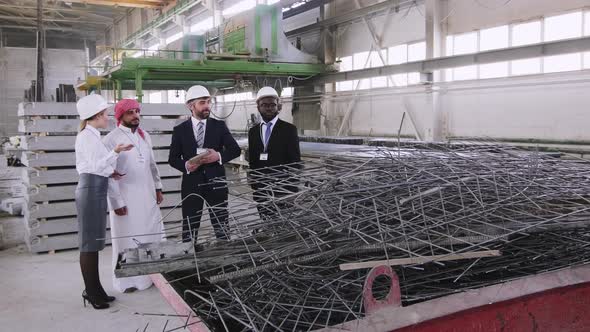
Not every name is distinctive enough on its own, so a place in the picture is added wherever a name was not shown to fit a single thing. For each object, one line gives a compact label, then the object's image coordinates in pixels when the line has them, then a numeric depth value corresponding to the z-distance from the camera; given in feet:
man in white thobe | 12.20
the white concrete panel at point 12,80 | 62.75
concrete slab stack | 16.96
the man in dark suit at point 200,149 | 12.08
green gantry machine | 26.63
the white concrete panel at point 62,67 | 60.59
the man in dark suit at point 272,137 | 12.07
